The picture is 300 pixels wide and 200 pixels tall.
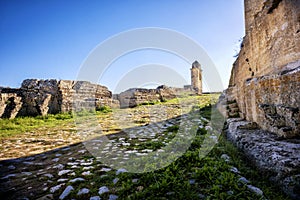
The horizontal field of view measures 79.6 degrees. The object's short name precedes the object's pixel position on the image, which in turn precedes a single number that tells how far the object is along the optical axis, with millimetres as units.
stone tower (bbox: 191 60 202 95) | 24094
